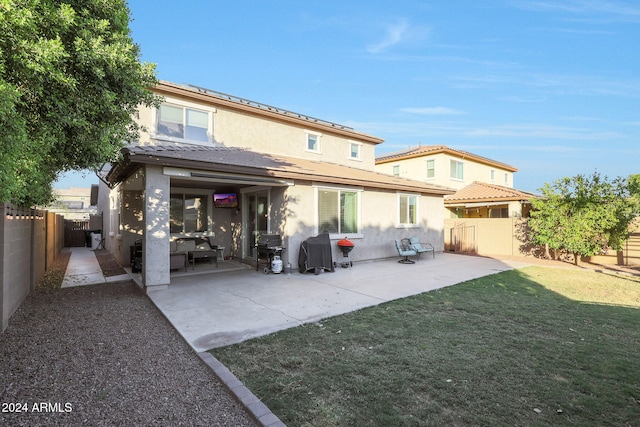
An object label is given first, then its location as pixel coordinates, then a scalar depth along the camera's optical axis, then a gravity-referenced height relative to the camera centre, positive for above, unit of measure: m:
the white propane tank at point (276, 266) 9.59 -1.50
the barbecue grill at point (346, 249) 10.67 -1.10
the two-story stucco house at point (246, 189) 7.71 +1.09
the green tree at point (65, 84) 3.34 +1.90
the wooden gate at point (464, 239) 17.31 -1.20
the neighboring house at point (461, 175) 19.00 +3.49
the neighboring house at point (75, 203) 39.00 +2.61
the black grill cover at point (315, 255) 9.77 -1.18
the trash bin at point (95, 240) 18.80 -1.32
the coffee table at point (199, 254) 10.21 -1.21
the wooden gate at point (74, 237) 21.03 -1.26
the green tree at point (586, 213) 11.65 +0.20
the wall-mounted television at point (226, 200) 12.26 +0.75
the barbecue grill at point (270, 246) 9.66 -0.88
